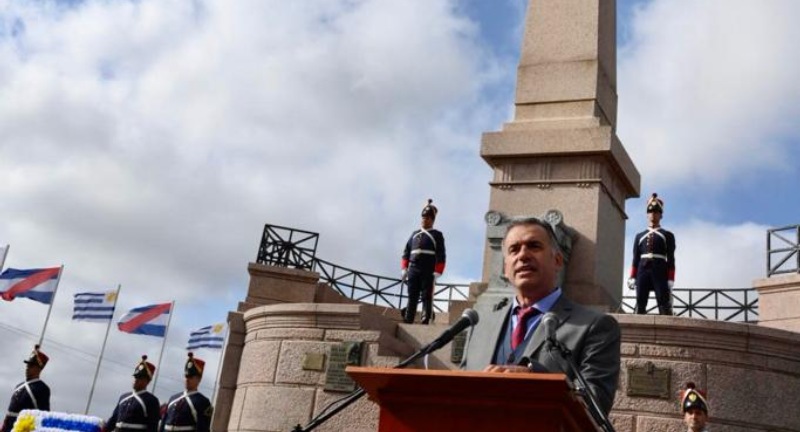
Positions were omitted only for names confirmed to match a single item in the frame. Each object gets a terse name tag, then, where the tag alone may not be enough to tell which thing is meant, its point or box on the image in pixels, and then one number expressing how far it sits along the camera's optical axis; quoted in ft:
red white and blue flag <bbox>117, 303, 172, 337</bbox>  71.72
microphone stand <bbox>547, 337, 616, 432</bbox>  8.52
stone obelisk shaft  39.11
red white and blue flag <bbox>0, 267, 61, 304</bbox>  64.54
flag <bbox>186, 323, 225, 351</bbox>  71.31
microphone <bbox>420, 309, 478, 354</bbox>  10.03
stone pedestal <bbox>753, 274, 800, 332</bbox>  47.21
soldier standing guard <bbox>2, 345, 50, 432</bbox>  32.73
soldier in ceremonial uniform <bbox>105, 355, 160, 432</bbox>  30.40
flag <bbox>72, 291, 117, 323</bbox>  70.54
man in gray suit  10.59
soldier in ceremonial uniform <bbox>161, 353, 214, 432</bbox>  29.17
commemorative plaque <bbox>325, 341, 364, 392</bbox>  33.20
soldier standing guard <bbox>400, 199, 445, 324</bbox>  39.24
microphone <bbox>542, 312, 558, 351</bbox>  9.47
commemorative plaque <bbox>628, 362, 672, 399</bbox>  29.45
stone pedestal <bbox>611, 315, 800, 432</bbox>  29.22
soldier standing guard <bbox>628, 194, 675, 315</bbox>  35.76
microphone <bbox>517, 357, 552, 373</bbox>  9.11
